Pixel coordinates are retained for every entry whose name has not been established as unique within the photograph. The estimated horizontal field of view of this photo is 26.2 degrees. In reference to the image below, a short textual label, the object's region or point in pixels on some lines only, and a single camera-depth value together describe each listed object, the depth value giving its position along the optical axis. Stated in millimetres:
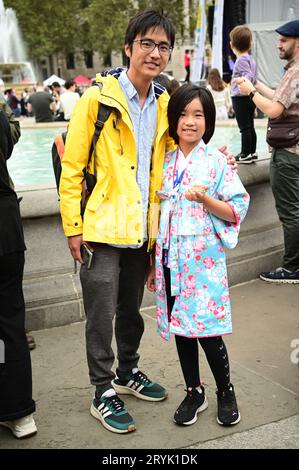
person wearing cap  4855
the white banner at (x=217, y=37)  12684
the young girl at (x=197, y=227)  3145
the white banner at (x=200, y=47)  16359
